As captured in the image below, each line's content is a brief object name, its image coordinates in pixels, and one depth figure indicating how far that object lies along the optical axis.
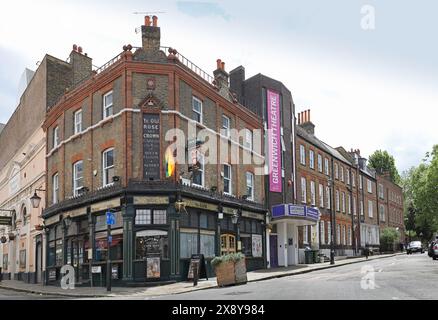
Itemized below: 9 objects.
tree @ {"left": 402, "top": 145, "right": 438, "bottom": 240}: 58.46
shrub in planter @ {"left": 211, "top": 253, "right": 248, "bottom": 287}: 19.69
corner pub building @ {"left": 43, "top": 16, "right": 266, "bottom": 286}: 22.27
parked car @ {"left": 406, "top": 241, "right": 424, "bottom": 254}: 56.41
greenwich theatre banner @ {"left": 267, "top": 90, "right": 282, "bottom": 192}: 33.99
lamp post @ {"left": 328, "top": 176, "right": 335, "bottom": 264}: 42.58
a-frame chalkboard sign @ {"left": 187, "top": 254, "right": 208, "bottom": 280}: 22.63
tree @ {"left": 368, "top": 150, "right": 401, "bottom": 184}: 80.69
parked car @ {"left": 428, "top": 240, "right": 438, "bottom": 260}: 35.53
